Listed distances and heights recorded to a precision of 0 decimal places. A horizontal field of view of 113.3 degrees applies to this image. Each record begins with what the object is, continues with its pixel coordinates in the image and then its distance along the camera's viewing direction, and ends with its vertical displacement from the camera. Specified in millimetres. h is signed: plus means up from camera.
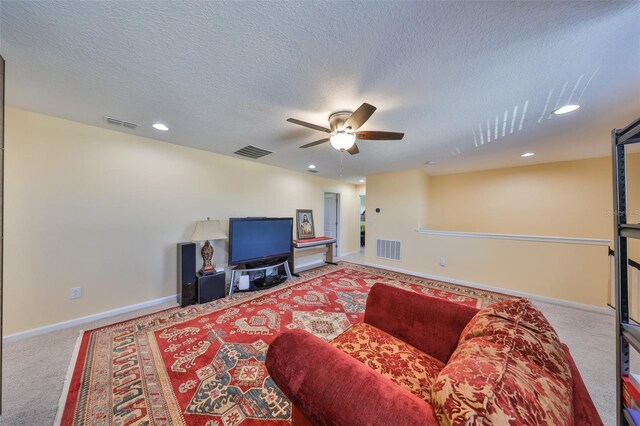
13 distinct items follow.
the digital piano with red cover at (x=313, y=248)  4465 -795
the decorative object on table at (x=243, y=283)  3553 -1151
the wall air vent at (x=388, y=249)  4801 -814
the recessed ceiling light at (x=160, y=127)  2453 +1057
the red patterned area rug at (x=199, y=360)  1397 -1294
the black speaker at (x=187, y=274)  2964 -855
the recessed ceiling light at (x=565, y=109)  1966 +1006
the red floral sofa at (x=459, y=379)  582 -591
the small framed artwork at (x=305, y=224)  4930 -226
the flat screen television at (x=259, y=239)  3475 -444
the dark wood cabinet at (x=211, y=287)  3061 -1073
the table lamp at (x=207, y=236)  3139 -325
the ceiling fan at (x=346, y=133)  1920 +800
